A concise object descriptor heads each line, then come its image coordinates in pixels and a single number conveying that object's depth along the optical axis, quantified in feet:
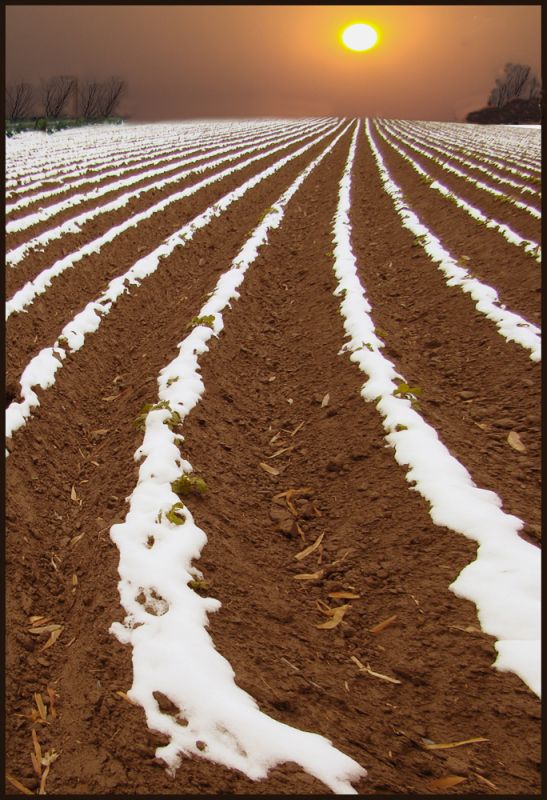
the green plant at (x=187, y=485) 12.91
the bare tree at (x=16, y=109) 235.17
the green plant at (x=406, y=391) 16.56
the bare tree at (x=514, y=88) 325.32
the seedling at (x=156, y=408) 15.38
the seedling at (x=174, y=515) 11.84
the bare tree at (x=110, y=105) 282.15
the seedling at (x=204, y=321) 21.95
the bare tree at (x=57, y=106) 255.00
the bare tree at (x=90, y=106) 279.90
